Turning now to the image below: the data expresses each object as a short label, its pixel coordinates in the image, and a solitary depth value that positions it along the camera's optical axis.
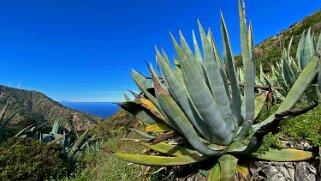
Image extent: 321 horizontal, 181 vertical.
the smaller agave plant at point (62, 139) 8.12
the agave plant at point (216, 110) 2.20
